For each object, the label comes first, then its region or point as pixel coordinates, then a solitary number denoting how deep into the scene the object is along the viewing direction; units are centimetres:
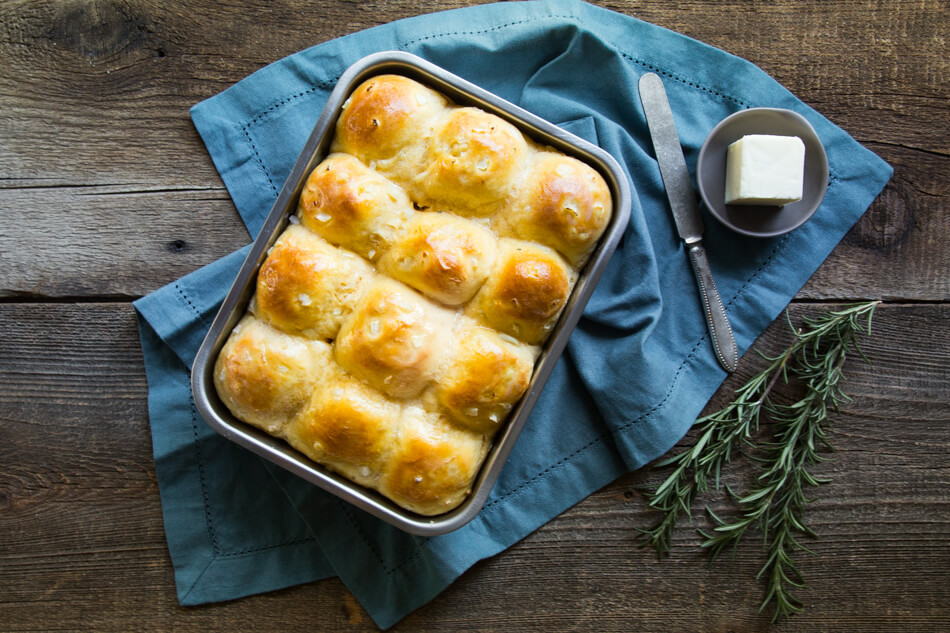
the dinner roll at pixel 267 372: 105
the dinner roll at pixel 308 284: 105
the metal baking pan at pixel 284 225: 106
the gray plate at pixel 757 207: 113
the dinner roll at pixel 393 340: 104
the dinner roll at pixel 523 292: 105
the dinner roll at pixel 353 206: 105
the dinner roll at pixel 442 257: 104
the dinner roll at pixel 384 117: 105
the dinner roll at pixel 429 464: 105
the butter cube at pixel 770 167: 110
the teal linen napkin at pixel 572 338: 115
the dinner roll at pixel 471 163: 104
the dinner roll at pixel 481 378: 105
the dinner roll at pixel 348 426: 105
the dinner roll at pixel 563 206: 105
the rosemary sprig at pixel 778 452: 113
